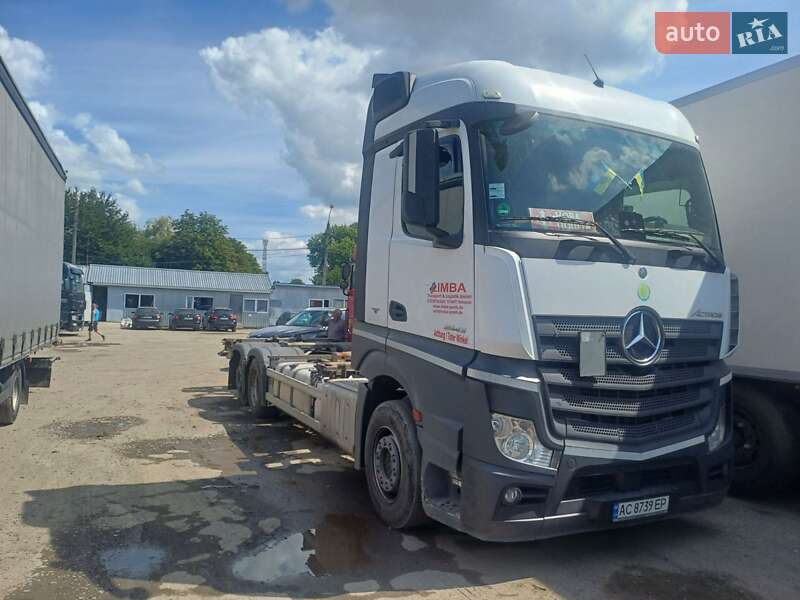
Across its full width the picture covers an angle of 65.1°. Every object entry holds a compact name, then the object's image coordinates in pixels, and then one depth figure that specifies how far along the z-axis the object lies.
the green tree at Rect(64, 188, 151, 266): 75.00
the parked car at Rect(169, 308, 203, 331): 39.56
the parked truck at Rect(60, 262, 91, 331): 27.17
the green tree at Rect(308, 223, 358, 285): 94.75
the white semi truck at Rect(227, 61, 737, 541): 3.93
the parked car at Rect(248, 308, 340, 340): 15.01
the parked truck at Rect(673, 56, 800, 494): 5.56
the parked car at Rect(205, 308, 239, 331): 39.91
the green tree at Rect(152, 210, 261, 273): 79.38
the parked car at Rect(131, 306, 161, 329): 38.78
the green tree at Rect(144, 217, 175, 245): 102.25
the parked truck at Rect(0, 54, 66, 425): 7.16
